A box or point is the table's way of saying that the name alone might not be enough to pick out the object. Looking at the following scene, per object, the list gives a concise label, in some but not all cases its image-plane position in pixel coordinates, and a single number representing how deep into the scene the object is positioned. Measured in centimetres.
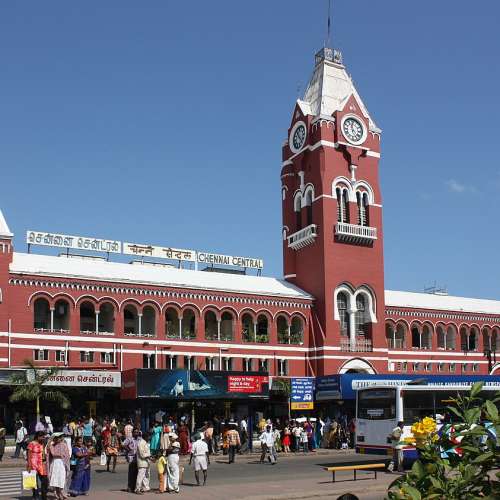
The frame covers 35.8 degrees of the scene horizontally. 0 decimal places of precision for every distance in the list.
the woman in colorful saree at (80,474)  2183
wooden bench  2454
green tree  3797
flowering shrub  569
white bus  2830
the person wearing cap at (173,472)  2281
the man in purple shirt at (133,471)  2309
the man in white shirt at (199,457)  2481
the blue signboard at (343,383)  4238
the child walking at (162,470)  2284
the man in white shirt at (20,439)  3522
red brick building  4612
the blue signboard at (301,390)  4456
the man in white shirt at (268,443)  3300
